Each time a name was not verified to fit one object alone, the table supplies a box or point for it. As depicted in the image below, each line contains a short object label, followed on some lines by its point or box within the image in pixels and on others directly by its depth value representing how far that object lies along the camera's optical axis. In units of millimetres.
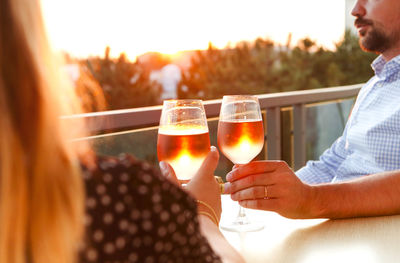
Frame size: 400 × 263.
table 1058
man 1278
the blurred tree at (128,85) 12388
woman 557
